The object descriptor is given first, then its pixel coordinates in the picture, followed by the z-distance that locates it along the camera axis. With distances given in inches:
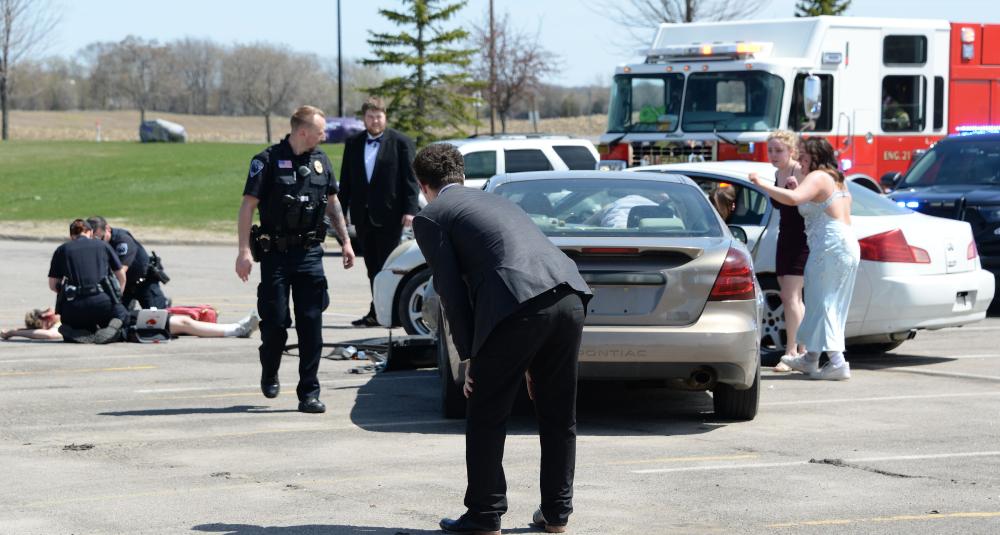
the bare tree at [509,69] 2095.2
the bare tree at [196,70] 5718.5
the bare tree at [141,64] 5418.3
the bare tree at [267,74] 4864.7
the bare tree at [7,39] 3083.2
